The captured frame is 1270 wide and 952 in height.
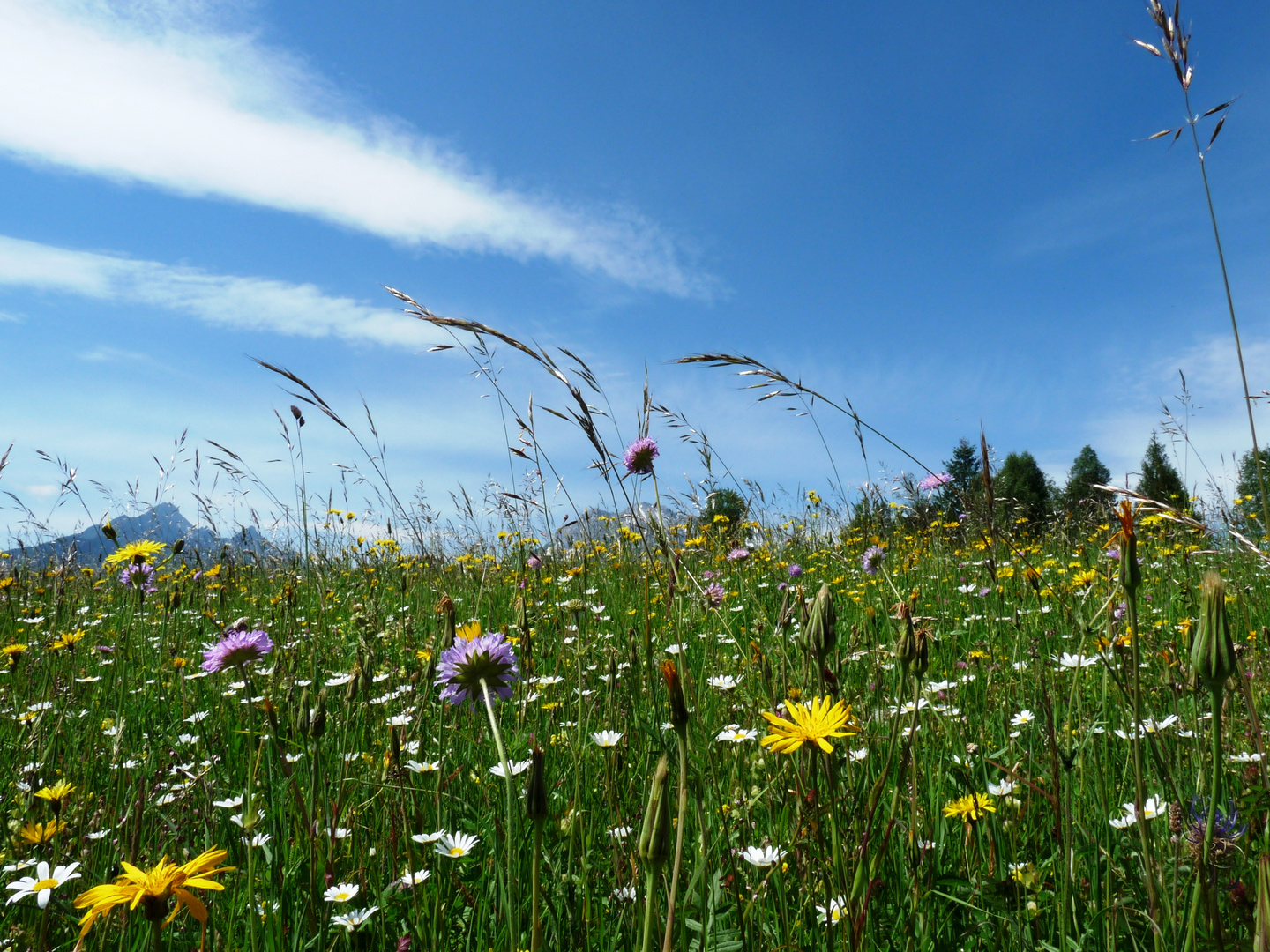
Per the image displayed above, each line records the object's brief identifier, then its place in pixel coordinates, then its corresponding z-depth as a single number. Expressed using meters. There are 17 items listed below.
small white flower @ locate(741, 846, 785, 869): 0.48
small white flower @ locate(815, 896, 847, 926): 0.45
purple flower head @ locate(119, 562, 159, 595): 0.99
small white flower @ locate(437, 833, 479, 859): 0.53
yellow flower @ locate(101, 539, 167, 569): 1.03
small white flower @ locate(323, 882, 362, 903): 0.49
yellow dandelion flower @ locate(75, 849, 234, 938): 0.37
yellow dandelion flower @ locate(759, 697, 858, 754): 0.42
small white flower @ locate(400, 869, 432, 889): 0.48
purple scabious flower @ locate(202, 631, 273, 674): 0.58
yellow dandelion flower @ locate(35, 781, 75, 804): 0.57
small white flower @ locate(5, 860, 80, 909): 0.47
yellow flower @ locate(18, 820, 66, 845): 0.55
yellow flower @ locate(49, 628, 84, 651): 0.95
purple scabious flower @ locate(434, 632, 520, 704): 0.46
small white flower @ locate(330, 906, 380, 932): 0.47
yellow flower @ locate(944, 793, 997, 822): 0.51
